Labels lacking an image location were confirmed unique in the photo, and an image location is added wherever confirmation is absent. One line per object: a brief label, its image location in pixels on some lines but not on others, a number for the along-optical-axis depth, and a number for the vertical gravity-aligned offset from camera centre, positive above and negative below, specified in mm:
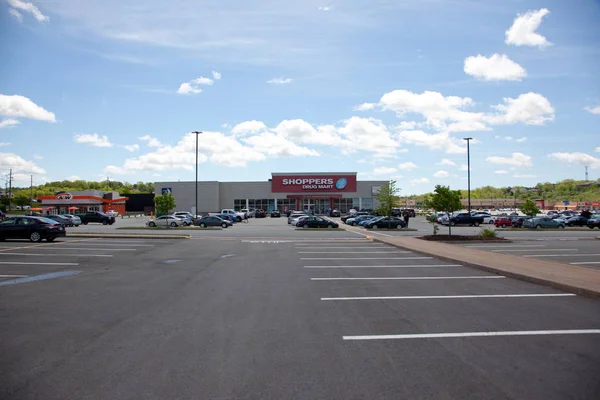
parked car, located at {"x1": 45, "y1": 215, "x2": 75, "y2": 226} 46003 -965
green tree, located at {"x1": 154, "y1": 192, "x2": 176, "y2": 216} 45656 +698
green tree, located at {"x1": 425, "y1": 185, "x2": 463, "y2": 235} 26141 +498
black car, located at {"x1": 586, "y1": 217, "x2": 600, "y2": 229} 42375 -1532
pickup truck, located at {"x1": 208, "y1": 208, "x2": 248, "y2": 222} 58738 -782
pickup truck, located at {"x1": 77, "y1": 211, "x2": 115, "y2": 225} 51969 -973
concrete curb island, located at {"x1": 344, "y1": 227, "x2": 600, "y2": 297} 10328 -1831
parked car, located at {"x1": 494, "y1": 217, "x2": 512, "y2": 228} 45906 -1505
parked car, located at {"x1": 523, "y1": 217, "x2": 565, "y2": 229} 41844 -1486
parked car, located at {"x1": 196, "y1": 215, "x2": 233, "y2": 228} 45400 -1329
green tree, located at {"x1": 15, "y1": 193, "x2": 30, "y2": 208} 119000 +2842
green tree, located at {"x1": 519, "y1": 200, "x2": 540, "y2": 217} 45344 -43
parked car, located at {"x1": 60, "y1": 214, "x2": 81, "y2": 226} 47781 -1009
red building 80250 +1489
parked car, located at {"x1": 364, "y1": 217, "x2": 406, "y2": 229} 42156 -1436
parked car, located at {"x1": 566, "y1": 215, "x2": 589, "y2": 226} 46219 -1451
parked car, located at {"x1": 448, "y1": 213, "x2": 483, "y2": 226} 48612 -1343
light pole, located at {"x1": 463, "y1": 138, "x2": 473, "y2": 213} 54934 +5668
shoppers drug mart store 79625 +3033
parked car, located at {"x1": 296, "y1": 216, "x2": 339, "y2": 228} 42031 -1373
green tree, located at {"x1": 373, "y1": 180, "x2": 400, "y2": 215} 40750 +979
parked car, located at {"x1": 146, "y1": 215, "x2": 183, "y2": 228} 43906 -1169
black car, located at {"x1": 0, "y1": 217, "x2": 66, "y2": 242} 23688 -1071
